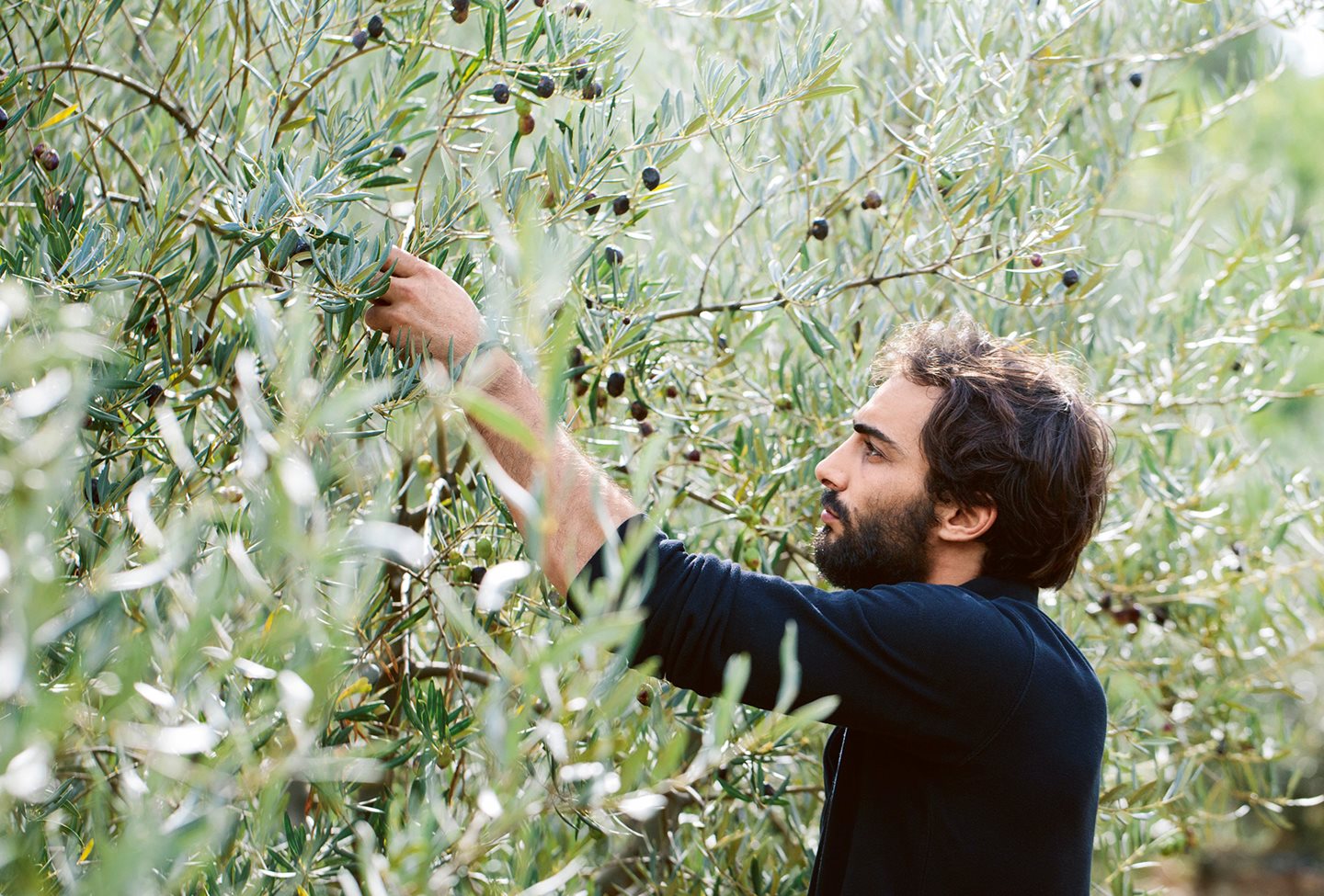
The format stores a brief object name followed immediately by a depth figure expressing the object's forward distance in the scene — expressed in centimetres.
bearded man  169
